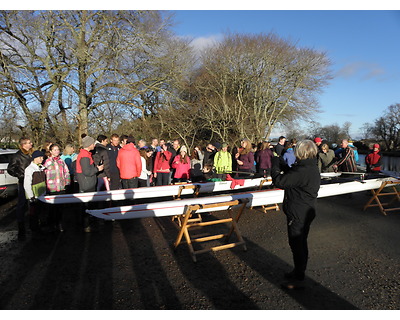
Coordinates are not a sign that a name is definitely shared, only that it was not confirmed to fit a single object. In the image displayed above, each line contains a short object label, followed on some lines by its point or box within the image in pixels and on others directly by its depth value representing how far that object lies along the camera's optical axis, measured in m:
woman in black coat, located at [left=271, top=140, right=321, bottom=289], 2.57
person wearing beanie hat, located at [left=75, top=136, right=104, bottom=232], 4.19
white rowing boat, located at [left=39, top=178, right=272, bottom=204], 4.11
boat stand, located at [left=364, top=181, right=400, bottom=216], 5.16
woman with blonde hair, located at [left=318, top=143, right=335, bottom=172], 7.10
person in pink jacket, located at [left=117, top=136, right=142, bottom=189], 4.79
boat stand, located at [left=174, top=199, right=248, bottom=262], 3.29
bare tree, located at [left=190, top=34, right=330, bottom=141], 15.80
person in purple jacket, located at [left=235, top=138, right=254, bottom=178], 6.79
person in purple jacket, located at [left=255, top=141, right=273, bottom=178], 7.12
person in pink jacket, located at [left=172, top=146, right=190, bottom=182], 6.16
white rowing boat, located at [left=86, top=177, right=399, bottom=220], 3.79
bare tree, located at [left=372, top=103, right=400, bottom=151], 48.90
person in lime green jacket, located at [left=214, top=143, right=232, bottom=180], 6.51
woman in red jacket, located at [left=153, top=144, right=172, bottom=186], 6.45
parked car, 5.76
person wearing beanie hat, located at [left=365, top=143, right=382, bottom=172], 6.85
